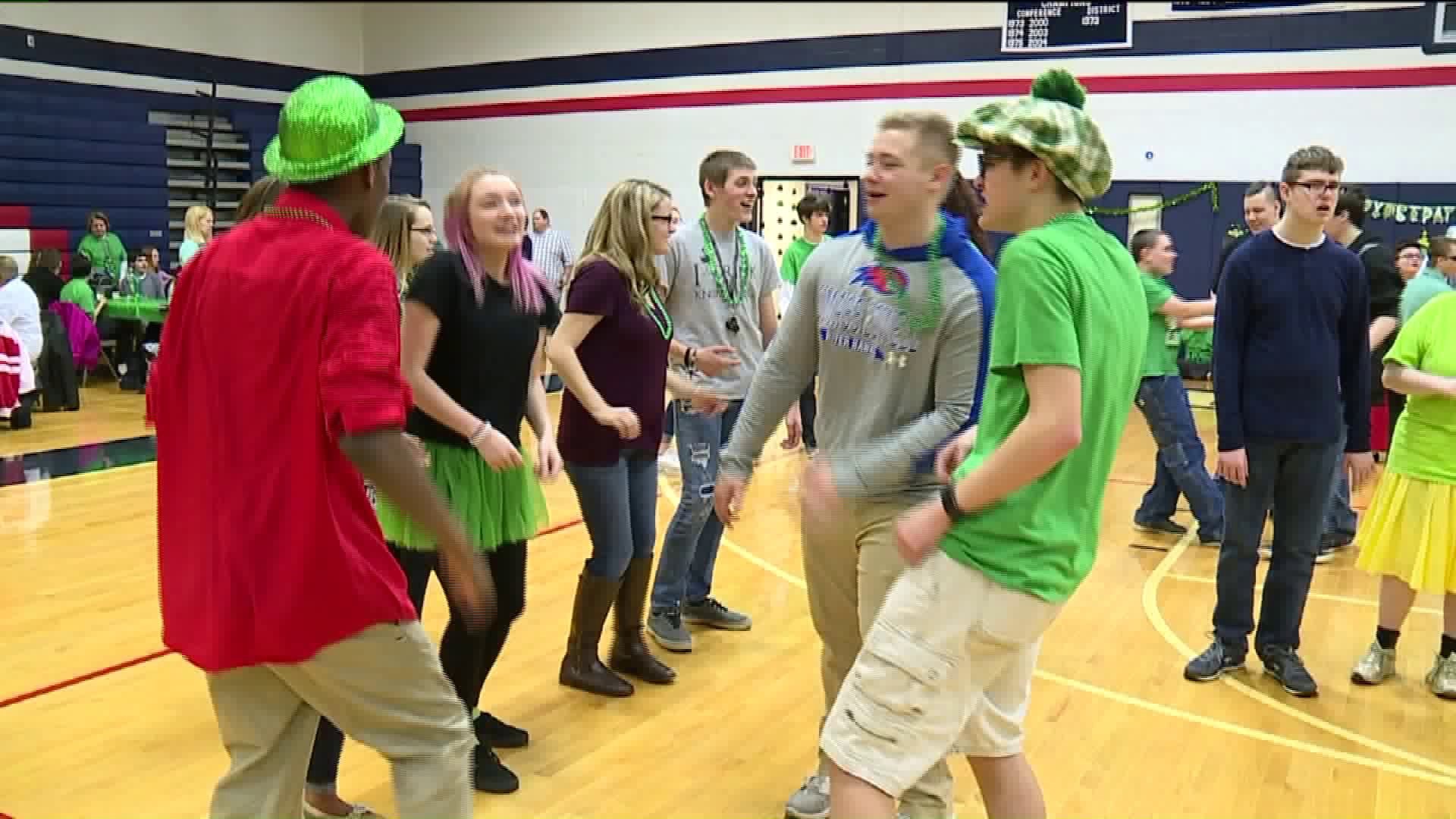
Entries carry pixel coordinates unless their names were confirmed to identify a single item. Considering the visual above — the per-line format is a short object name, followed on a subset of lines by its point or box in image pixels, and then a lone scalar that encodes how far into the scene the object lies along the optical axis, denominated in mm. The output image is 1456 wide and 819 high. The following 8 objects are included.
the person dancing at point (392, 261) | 3121
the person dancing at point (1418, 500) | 4145
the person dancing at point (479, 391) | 3088
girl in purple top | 3824
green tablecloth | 11703
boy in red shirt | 1970
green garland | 12250
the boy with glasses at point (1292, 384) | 4055
